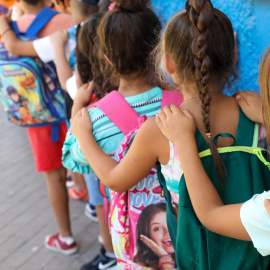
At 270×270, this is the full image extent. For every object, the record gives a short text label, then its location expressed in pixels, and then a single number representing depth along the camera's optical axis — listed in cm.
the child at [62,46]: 268
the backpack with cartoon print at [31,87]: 288
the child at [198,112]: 135
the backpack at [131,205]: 179
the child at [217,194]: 117
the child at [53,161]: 303
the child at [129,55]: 184
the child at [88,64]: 222
